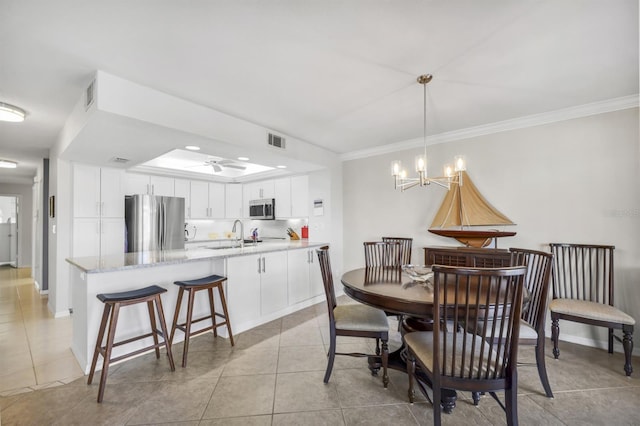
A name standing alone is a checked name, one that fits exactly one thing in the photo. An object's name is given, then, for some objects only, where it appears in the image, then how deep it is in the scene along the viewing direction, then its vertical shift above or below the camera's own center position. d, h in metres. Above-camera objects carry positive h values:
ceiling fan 4.51 +0.86
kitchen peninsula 2.38 -0.71
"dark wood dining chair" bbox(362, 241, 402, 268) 3.46 -0.48
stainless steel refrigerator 4.43 -0.10
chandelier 2.35 +0.44
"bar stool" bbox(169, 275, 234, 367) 2.48 -0.81
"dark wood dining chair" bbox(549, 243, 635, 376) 2.34 -0.80
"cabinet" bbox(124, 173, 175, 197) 4.79 +0.57
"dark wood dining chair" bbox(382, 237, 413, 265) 3.93 -0.47
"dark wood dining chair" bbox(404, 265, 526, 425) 1.40 -0.76
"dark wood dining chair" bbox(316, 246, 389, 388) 2.10 -0.83
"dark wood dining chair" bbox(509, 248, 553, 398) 1.80 -0.82
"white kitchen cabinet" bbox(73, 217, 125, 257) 3.89 -0.28
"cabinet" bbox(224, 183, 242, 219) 6.09 +0.34
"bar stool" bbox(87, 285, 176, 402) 2.06 -0.80
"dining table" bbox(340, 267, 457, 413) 1.74 -0.55
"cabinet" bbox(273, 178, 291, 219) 5.34 +0.38
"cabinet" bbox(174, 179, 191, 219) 5.35 +0.48
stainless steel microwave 5.53 +0.15
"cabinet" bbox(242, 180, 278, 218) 5.67 +0.52
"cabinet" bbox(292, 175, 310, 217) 5.02 +0.36
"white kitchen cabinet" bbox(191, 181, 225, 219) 5.60 +0.34
